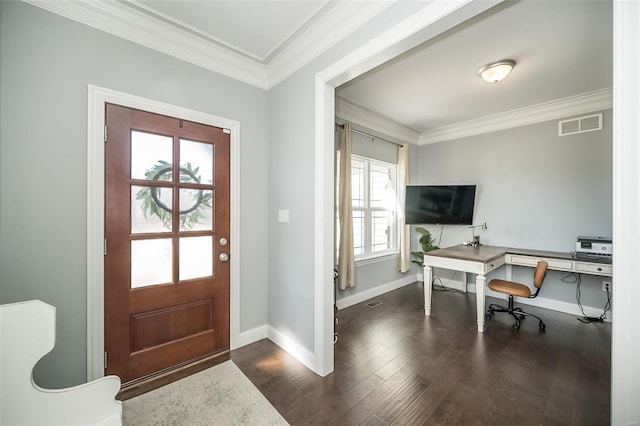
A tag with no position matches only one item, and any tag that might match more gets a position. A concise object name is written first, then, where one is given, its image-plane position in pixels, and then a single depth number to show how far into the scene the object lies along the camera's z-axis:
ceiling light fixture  2.49
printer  2.95
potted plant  4.31
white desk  2.93
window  4.10
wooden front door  1.94
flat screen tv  4.16
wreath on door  2.08
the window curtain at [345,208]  3.55
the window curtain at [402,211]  4.53
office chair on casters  2.89
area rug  1.65
